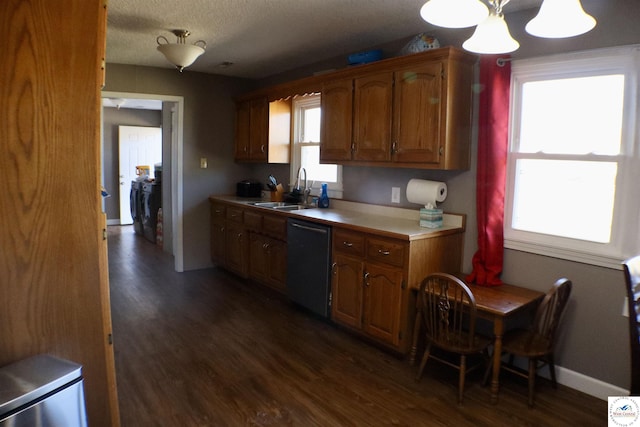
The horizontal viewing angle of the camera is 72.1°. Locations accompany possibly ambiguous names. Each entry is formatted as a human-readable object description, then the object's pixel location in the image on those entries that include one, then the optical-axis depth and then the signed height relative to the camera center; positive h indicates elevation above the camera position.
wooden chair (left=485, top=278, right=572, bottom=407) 2.33 -0.88
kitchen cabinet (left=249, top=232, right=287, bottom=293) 3.99 -0.81
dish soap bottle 4.18 -0.21
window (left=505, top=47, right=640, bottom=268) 2.40 +0.14
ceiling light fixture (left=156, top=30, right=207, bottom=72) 3.27 +0.92
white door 8.23 +0.37
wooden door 1.39 -0.05
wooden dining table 2.41 -0.70
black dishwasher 3.41 -0.72
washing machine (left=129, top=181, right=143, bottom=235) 7.31 -0.56
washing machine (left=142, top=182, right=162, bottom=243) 6.68 -0.51
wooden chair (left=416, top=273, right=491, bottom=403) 2.40 -0.80
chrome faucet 4.52 -0.17
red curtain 2.81 +0.09
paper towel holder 3.13 -0.09
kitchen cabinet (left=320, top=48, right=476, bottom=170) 2.88 +0.48
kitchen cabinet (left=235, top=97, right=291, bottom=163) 4.68 +0.49
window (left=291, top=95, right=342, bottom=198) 4.35 +0.30
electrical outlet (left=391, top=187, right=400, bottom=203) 3.57 -0.13
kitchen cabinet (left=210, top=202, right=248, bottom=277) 4.57 -0.70
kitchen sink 4.23 -0.30
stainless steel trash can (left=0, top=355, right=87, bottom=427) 1.24 -0.66
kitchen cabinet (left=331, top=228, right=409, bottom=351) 2.88 -0.76
